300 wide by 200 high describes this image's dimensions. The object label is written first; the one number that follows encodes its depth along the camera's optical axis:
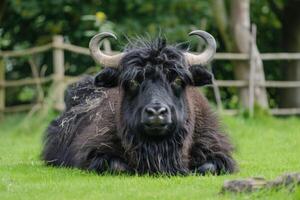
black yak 18.89
